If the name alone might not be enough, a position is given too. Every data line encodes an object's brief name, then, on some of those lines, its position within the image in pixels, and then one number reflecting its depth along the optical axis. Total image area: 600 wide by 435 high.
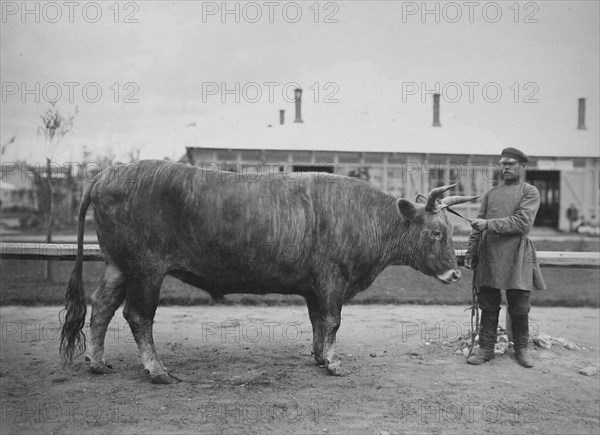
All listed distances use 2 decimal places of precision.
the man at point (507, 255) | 5.74
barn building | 21.62
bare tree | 10.57
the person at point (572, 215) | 23.53
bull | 4.85
